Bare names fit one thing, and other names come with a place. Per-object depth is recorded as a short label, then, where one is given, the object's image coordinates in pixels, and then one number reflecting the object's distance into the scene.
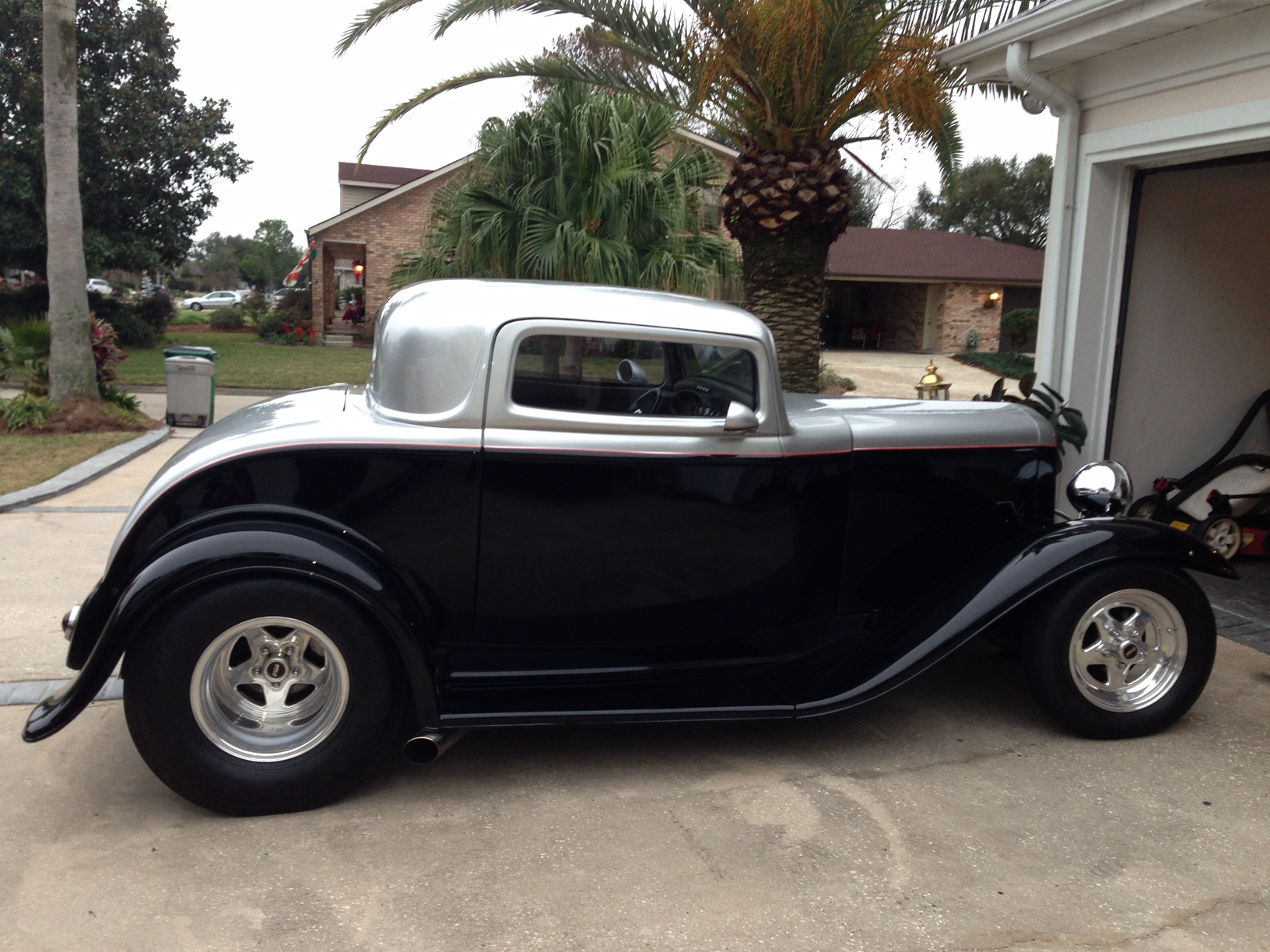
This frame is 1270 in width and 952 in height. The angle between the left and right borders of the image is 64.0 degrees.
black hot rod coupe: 3.28
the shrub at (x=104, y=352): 12.17
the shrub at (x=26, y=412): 10.80
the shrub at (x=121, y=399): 11.99
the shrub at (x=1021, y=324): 29.00
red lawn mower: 6.62
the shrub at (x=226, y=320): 35.72
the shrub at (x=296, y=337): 29.56
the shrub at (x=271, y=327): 30.36
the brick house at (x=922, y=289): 32.12
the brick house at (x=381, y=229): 28.16
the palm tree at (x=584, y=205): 12.74
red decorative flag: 31.74
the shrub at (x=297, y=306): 31.11
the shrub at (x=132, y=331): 24.77
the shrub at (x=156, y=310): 27.17
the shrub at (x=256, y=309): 34.50
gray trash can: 11.97
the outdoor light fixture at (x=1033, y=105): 6.74
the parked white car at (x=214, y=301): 52.81
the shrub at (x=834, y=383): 19.88
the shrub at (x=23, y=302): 24.30
